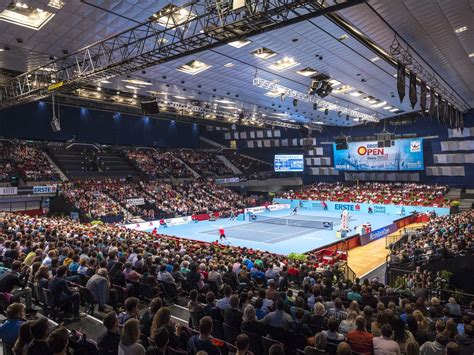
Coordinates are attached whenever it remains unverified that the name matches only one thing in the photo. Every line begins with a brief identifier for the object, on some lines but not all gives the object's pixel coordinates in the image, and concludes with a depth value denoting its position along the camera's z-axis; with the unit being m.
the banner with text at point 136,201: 34.64
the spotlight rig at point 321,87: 21.28
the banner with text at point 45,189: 30.56
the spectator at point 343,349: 4.15
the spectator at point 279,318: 5.71
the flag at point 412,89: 15.63
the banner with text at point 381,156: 42.22
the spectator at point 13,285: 6.70
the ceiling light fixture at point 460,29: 15.23
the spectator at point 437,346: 4.72
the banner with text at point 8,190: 28.80
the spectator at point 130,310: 5.35
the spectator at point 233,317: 5.95
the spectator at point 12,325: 4.68
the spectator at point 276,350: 3.95
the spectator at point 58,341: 3.76
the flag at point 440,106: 23.93
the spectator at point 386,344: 4.79
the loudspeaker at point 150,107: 19.64
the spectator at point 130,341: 4.02
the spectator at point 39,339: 3.80
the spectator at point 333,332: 5.37
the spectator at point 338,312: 6.74
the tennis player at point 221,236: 26.09
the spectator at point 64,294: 6.85
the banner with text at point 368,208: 35.38
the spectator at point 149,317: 5.22
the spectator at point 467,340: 5.61
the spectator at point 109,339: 4.50
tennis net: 31.84
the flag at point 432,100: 20.89
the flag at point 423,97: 17.00
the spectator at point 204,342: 4.45
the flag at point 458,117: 31.97
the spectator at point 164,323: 4.66
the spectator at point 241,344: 4.28
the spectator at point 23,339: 3.98
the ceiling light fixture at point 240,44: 16.25
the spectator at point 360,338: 5.07
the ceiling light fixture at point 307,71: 20.88
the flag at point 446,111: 25.51
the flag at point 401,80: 14.46
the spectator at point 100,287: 7.30
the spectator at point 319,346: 4.64
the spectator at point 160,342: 4.00
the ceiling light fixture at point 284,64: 19.17
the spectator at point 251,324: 5.59
